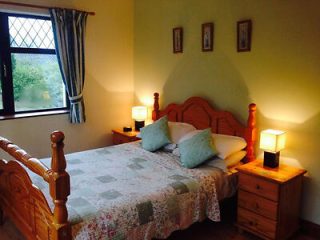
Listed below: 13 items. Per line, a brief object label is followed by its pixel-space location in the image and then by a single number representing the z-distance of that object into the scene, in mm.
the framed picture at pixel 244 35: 2875
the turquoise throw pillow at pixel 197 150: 2734
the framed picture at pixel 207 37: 3226
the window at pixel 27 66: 3426
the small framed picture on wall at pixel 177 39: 3578
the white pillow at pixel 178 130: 3250
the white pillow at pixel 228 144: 2756
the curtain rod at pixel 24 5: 3222
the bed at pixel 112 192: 1776
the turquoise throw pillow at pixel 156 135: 3217
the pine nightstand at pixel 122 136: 3906
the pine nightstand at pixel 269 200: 2385
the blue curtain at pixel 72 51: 3545
